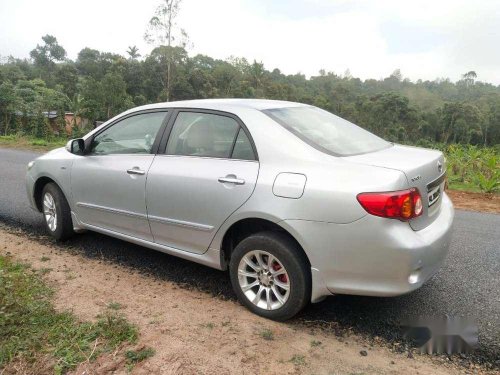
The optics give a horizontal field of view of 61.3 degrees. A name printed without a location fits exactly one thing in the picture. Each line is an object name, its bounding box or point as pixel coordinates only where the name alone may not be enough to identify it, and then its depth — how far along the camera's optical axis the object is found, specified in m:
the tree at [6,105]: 25.11
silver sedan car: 2.73
